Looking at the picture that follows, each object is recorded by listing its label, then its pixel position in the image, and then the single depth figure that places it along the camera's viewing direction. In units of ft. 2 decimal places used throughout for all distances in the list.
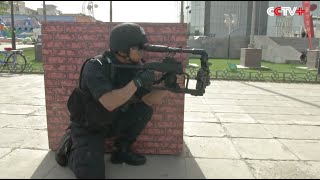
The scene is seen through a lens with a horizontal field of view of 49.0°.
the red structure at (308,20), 62.95
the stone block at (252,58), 56.49
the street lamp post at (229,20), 109.91
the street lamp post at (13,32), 56.18
